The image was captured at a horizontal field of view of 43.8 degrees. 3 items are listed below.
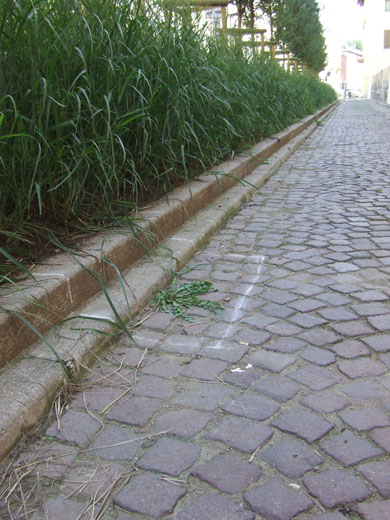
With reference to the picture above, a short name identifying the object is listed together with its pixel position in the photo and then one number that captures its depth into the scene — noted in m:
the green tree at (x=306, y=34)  19.06
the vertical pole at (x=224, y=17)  6.92
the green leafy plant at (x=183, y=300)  2.53
